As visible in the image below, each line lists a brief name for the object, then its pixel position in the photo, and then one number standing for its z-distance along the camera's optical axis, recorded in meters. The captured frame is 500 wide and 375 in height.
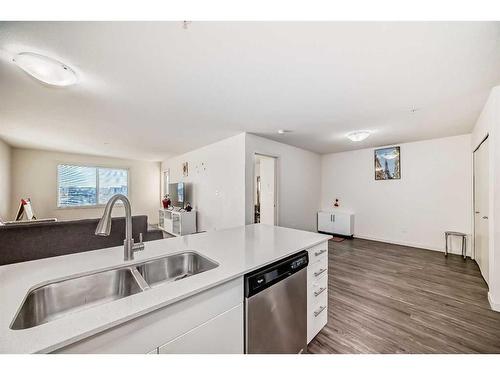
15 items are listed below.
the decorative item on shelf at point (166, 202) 5.88
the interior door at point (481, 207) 2.44
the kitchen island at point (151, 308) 0.58
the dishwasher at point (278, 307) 1.04
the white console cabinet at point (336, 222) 5.01
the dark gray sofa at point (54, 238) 1.98
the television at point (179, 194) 5.45
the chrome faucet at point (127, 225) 0.99
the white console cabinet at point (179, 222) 4.86
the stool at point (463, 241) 3.52
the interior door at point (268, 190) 4.31
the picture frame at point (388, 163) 4.46
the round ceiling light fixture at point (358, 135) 3.36
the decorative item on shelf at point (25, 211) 3.71
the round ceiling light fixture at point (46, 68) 1.44
